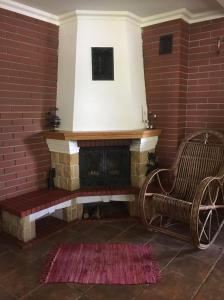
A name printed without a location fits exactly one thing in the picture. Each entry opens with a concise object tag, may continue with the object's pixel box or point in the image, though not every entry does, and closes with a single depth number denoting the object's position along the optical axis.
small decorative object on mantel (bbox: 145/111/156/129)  3.38
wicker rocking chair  2.42
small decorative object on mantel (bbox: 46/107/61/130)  3.16
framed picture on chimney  3.09
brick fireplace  3.00
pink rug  2.04
